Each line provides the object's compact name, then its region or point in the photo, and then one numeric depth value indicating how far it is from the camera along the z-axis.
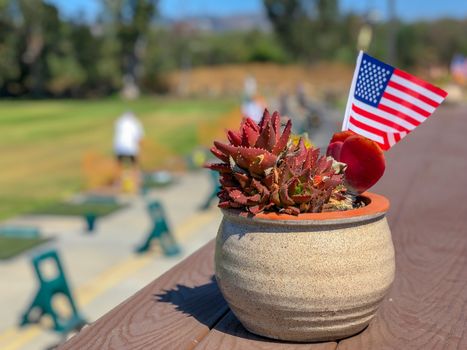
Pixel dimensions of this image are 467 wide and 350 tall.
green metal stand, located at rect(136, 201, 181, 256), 8.92
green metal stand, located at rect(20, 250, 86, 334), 6.05
